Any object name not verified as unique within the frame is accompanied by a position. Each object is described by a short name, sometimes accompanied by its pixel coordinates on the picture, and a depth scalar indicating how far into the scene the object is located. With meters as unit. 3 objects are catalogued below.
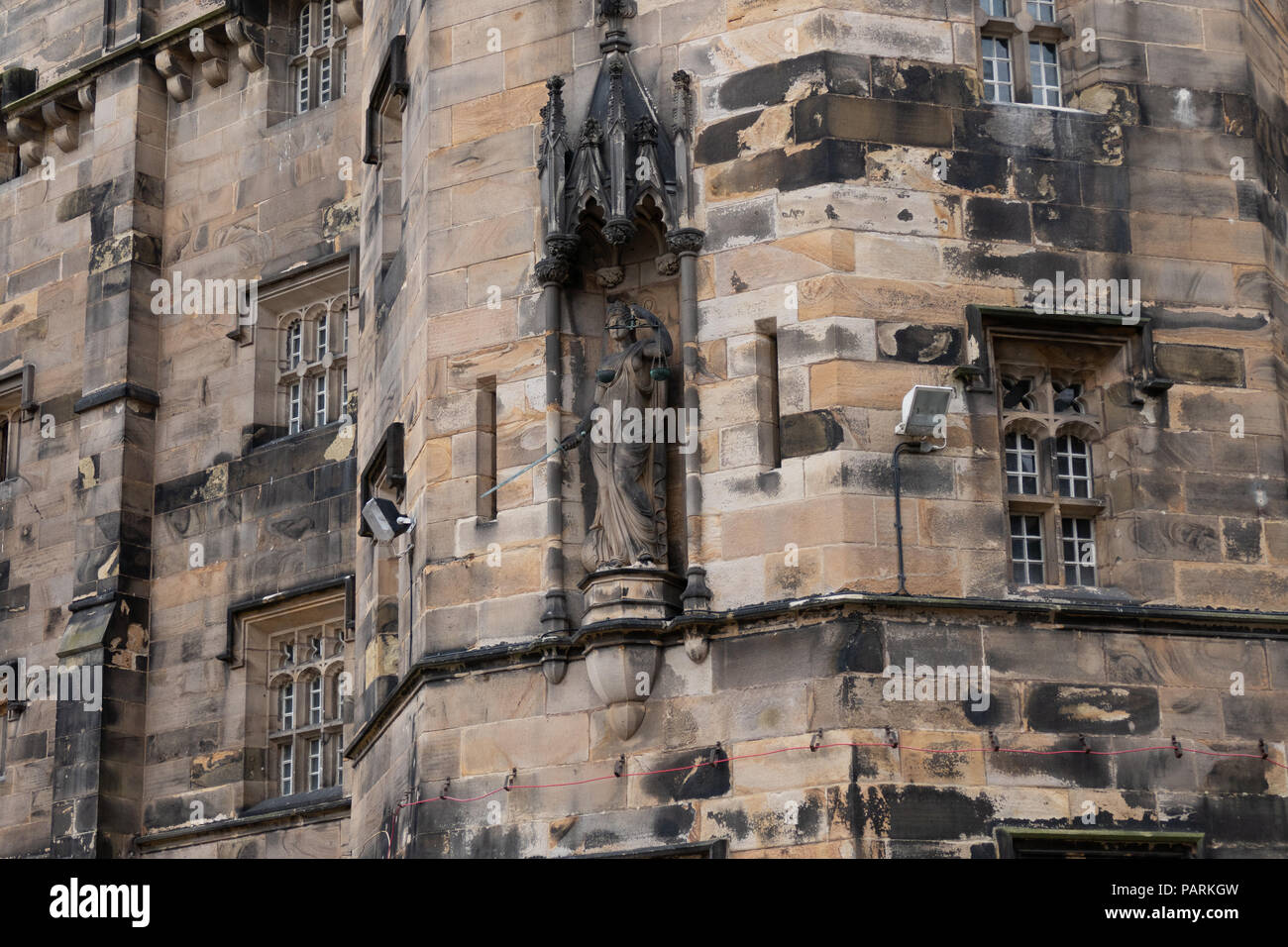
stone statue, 18.59
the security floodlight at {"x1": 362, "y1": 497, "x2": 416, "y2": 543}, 19.90
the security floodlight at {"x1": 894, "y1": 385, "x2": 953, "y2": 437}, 17.89
